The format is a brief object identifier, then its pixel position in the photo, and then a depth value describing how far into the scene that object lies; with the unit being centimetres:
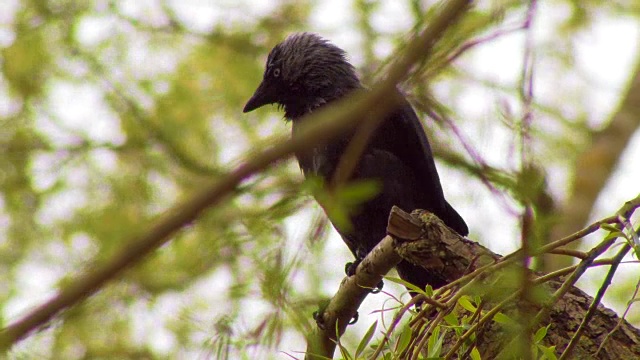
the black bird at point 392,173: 998
